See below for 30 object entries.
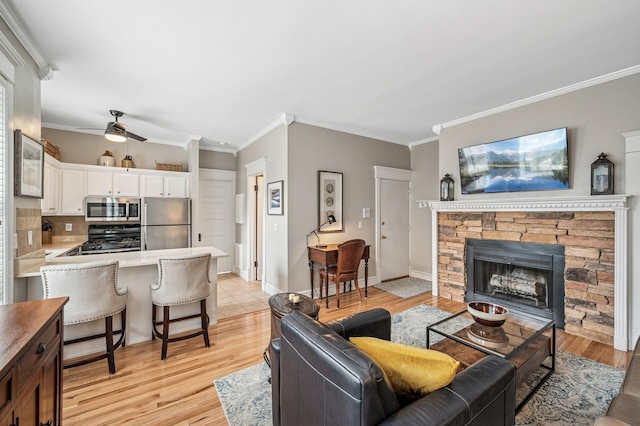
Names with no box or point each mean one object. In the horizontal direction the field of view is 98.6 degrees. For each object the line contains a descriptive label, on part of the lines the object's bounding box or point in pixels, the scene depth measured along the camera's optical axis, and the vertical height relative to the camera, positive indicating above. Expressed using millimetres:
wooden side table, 2152 -763
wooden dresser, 932 -594
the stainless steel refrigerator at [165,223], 4582 -172
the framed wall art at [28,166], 2062 +379
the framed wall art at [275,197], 4082 +246
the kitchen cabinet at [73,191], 4184 +333
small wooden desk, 3820 -624
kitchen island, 2445 -866
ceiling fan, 3359 +992
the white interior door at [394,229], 5023 -297
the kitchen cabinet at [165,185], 4793 +500
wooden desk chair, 3768 -736
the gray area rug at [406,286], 4395 -1267
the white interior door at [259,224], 5184 -214
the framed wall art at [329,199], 4267 +218
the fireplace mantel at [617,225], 2633 -118
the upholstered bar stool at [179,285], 2531 -679
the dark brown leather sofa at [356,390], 952 -703
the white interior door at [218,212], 5535 +18
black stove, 4438 -402
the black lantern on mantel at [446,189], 4105 +362
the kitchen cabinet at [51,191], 3768 +313
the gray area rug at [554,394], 1799 -1329
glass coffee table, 1881 -953
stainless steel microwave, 4367 +65
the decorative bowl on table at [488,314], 2074 -791
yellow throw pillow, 1099 -633
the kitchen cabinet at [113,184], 4402 +477
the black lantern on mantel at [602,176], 2744 +374
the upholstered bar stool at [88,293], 2096 -632
